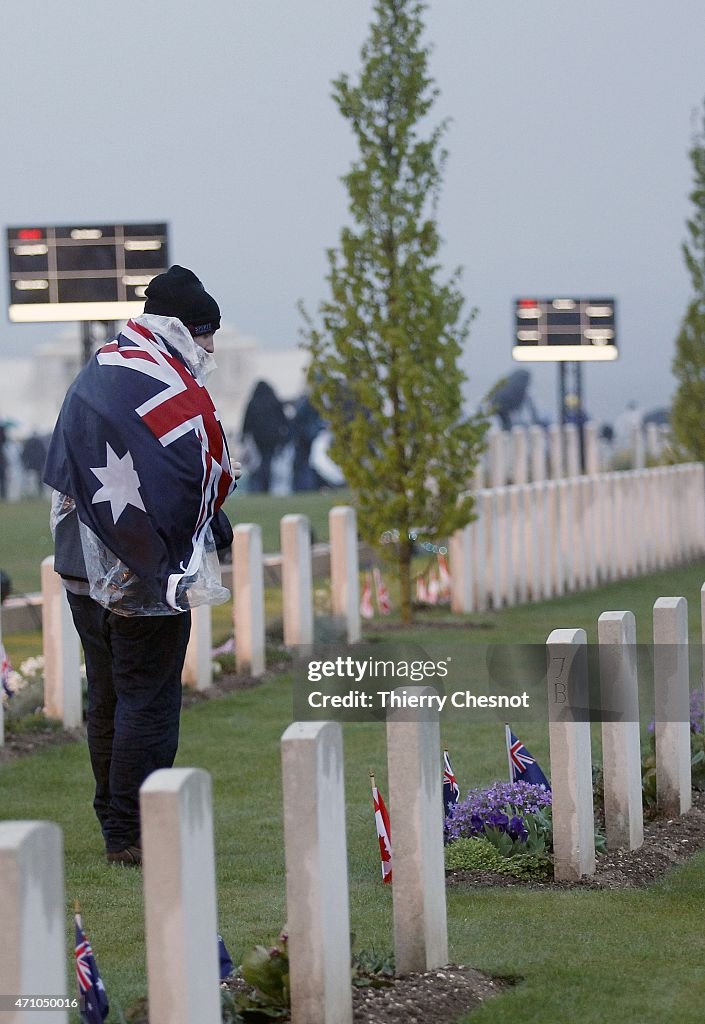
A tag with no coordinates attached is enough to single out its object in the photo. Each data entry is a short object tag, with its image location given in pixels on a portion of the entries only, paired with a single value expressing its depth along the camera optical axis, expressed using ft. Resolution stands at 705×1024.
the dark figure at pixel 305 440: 222.69
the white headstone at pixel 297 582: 69.00
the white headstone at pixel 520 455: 128.36
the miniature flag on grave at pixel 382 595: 90.02
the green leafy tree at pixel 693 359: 138.21
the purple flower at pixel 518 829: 36.55
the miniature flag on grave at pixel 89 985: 22.43
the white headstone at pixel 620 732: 36.76
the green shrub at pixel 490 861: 35.50
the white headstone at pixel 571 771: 34.19
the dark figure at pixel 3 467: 213.87
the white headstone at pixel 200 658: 62.90
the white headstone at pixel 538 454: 133.28
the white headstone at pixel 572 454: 136.15
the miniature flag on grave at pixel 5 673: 53.36
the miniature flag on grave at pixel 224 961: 24.70
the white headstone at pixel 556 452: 133.37
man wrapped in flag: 35.24
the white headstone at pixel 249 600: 65.67
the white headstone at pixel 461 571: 92.48
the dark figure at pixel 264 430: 218.59
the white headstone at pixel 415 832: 26.43
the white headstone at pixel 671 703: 40.01
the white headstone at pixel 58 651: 54.95
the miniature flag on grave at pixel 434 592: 94.89
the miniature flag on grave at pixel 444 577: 94.53
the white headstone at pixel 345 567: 74.13
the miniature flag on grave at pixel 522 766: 38.50
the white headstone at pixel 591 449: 136.87
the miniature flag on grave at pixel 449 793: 36.91
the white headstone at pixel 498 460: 123.75
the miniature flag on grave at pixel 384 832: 32.22
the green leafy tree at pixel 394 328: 86.12
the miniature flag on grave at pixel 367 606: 90.12
